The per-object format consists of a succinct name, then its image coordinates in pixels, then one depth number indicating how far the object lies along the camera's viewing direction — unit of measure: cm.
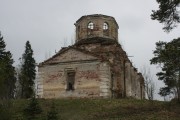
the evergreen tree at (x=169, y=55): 1909
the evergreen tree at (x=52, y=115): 2083
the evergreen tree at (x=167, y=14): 2044
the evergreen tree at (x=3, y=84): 2059
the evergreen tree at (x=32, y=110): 2283
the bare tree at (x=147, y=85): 3838
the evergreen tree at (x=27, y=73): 4507
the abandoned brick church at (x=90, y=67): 3109
